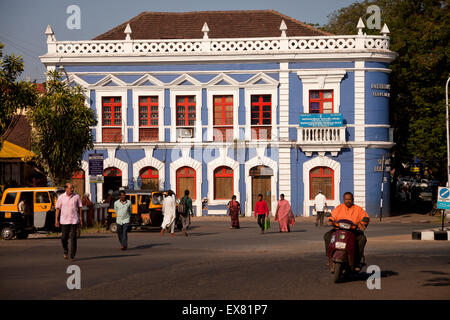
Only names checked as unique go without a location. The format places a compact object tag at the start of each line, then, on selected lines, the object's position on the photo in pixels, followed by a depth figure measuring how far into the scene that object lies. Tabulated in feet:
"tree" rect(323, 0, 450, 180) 148.56
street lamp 135.50
